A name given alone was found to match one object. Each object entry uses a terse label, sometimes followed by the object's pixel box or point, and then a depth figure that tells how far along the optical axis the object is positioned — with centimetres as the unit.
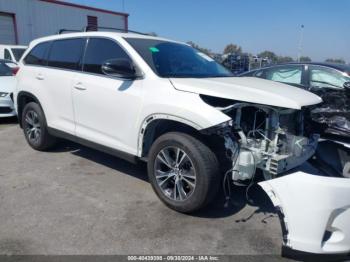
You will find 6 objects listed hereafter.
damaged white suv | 334
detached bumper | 265
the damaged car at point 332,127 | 363
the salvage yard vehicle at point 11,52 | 1392
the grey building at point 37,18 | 2154
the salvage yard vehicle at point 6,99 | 802
